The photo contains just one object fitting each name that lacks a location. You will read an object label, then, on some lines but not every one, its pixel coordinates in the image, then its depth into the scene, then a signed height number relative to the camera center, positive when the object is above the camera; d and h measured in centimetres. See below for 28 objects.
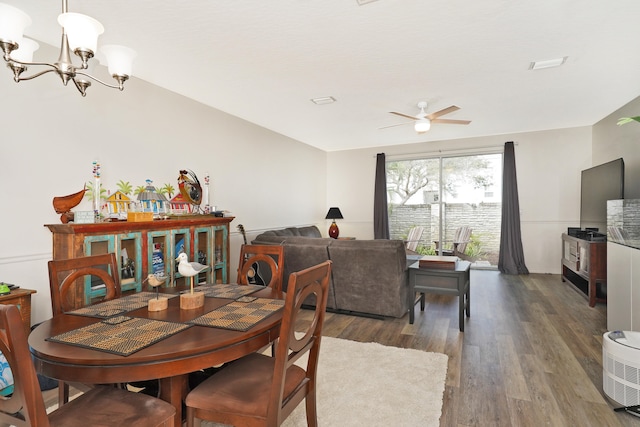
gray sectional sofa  352 -64
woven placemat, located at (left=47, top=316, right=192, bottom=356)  116 -47
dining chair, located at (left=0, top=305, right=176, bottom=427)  93 -72
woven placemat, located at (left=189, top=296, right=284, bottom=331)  140 -47
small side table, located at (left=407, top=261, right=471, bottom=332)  329 -73
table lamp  697 -11
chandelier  153 +83
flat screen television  421 +28
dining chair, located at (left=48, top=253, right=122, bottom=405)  170 -37
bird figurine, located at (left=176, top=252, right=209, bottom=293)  163 -28
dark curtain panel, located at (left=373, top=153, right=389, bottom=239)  725 +17
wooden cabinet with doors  245 -30
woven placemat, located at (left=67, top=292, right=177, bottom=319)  156 -47
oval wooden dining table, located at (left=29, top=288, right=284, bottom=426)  108 -49
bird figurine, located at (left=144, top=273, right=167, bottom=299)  164 -34
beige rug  193 -118
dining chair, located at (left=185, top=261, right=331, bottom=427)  126 -73
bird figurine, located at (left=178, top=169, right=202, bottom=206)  375 +27
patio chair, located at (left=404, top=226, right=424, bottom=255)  697 -58
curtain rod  635 +120
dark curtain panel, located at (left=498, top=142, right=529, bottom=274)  607 -26
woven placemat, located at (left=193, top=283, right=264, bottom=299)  189 -48
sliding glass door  648 +16
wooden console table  214 -58
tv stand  400 -70
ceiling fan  423 +118
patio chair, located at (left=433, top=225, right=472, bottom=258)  657 -59
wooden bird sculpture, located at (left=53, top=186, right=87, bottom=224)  252 +5
